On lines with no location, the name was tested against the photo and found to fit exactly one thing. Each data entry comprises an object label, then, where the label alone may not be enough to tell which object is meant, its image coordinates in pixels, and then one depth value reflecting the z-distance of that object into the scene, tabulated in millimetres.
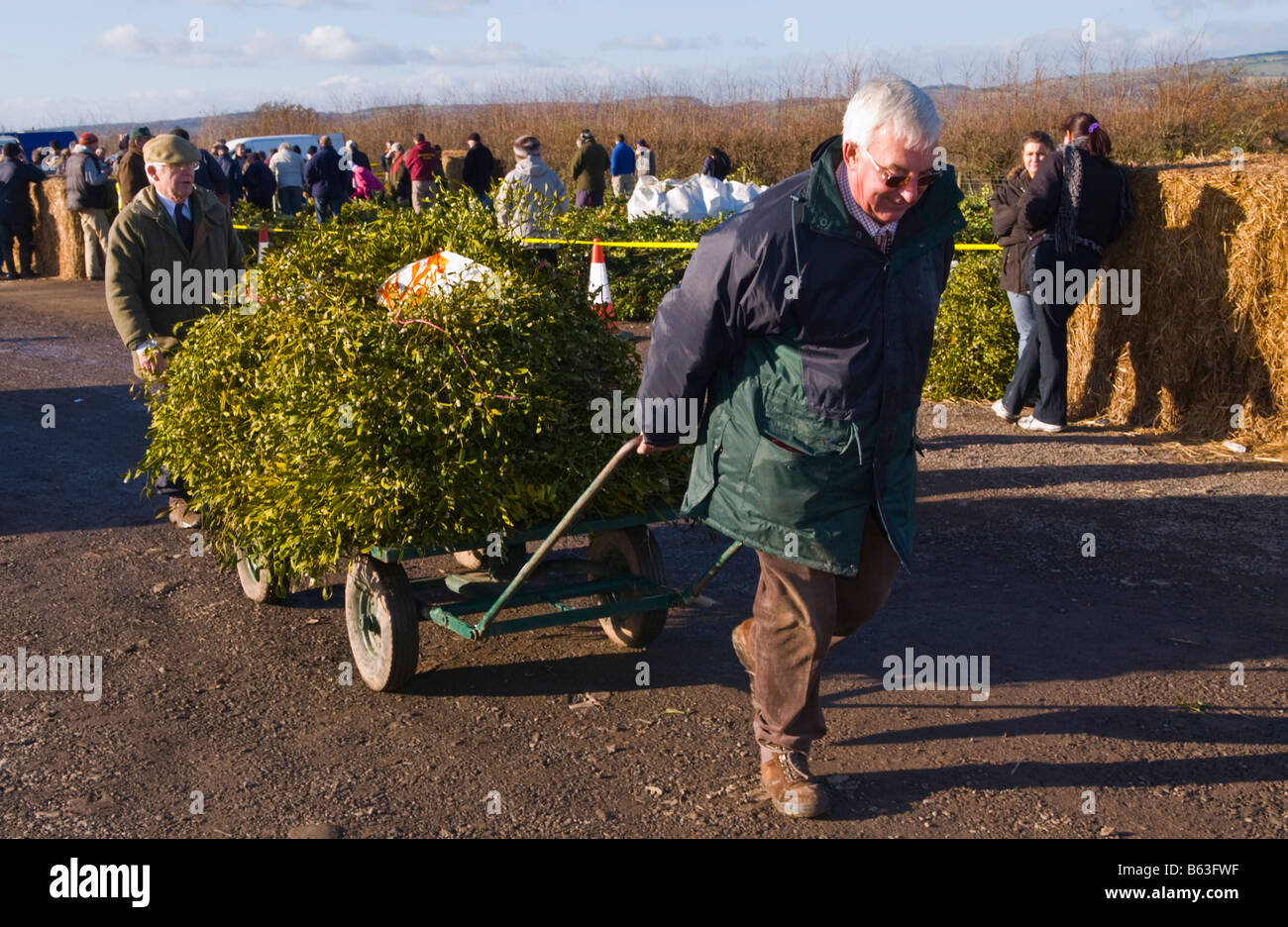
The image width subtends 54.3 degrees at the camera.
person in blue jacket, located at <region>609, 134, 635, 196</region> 23562
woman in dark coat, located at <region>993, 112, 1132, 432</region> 8641
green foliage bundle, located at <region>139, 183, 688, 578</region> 4484
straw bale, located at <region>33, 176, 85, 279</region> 19578
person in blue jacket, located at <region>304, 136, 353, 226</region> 21641
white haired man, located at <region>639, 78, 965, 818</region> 3633
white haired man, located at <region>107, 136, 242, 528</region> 6430
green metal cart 4605
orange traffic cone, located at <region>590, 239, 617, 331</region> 5246
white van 34250
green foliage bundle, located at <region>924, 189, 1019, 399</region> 9953
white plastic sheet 16625
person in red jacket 19875
